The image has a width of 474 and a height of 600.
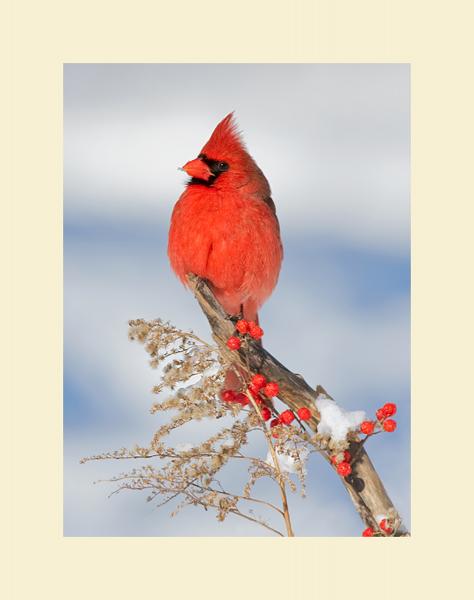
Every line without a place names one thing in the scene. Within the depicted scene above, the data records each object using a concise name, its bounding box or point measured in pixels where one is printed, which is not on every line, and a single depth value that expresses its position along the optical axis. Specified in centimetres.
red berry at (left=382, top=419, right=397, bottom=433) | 454
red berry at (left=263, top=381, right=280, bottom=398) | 487
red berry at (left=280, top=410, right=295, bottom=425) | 470
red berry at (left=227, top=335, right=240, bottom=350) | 491
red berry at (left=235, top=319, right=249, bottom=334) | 491
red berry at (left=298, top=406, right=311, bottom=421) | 488
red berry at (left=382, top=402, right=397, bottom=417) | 456
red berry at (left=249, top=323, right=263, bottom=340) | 488
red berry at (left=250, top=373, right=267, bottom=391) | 481
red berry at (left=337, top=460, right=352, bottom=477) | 468
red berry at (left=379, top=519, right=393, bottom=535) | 472
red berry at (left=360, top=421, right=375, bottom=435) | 458
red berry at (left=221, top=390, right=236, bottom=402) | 491
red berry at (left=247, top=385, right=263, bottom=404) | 473
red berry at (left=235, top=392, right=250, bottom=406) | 487
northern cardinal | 541
